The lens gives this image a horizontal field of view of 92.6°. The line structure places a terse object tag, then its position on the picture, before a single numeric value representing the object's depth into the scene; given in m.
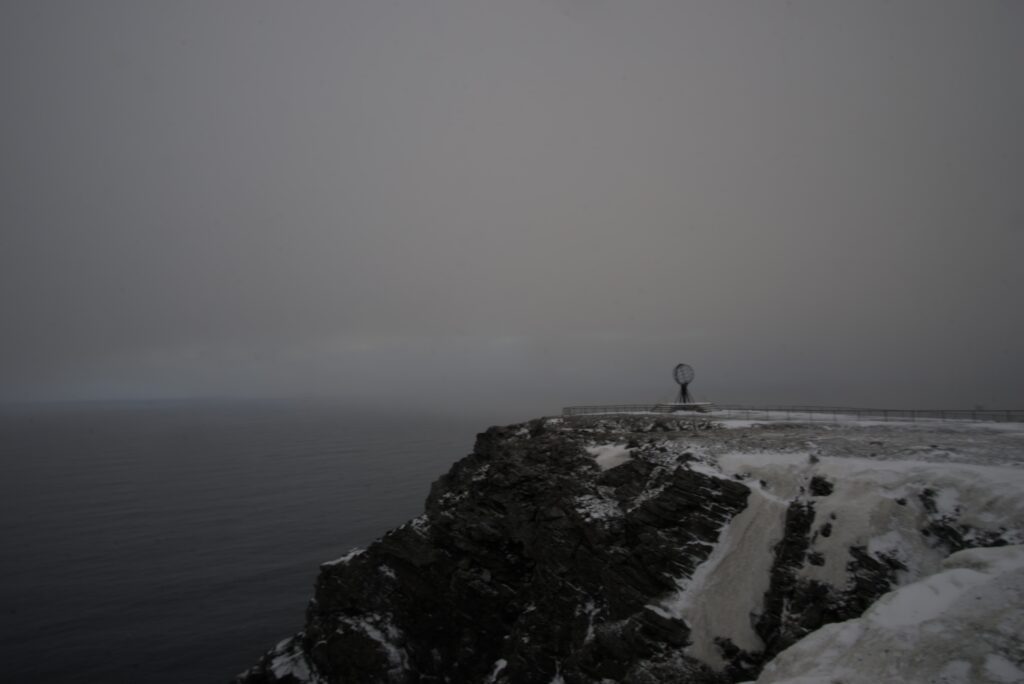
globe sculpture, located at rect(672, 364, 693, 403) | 50.81
